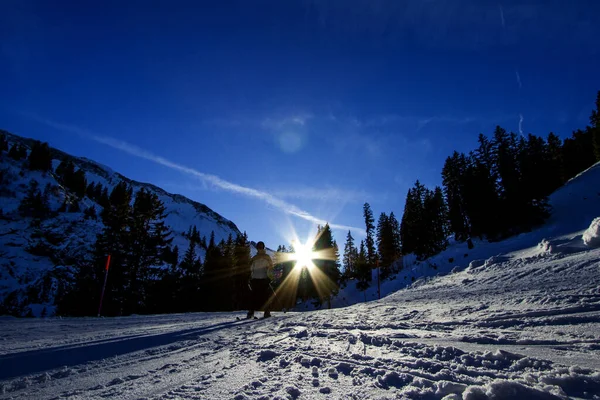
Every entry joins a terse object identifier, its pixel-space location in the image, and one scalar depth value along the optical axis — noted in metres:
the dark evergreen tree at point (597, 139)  41.97
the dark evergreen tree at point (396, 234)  67.38
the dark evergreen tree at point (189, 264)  40.91
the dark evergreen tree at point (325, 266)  48.09
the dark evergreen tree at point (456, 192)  41.41
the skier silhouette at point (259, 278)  8.97
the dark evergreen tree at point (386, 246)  55.84
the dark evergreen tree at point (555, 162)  43.00
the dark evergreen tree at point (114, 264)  21.94
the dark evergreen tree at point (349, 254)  77.88
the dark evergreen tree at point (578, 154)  49.34
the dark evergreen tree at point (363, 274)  49.88
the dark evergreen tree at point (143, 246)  23.30
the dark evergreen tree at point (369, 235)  63.12
